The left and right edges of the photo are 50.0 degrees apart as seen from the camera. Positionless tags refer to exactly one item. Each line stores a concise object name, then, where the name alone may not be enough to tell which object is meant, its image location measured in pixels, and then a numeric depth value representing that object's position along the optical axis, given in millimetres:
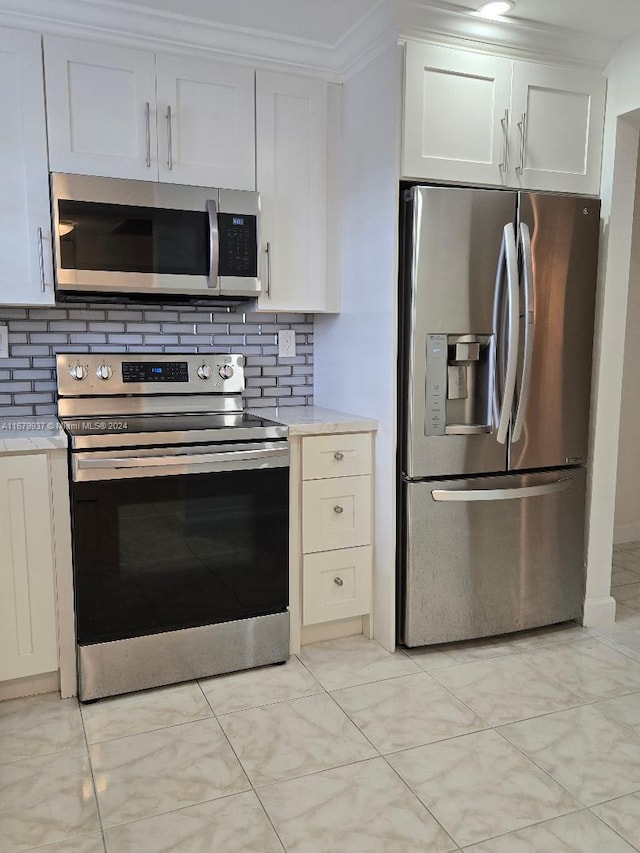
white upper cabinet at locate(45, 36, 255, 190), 2357
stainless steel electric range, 2197
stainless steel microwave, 2371
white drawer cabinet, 2543
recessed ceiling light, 2285
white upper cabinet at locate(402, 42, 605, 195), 2428
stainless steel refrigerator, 2436
